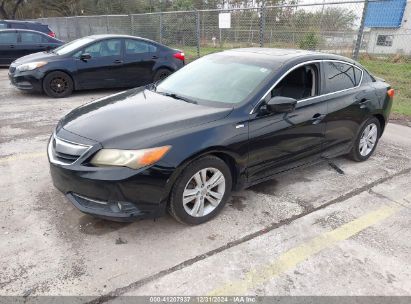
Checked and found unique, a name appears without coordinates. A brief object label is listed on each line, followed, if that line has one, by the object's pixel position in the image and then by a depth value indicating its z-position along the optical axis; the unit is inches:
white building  707.6
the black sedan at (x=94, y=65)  320.5
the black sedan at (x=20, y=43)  474.0
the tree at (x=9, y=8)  1471.6
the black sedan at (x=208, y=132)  115.8
